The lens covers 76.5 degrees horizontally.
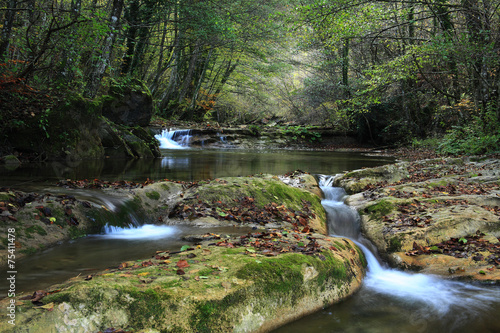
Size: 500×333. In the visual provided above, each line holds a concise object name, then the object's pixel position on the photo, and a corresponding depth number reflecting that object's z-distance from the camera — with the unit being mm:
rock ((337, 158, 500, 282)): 4262
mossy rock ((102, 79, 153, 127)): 14781
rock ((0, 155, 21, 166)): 9100
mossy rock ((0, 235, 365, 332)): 2145
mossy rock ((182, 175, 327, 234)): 6035
